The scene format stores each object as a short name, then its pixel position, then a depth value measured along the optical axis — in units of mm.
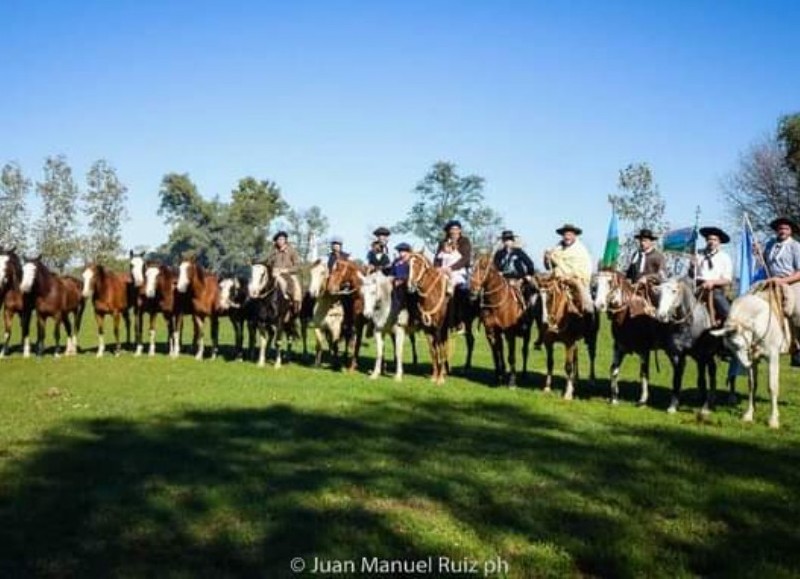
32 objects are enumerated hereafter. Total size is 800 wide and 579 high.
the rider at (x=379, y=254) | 17906
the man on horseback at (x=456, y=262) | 17406
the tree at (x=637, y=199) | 49406
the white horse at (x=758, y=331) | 11844
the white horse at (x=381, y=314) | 16781
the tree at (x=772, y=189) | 44500
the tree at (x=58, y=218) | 60562
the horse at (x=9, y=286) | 19344
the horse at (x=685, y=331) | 12617
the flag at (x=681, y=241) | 16219
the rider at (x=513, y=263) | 17062
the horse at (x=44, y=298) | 19672
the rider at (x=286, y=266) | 19125
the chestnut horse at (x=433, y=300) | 16359
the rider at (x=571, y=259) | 14992
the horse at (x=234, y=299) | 20203
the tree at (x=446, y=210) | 88438
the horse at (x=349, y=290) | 17750
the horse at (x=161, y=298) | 20312
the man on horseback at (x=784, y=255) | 12547
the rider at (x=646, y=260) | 14180
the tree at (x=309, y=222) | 88000
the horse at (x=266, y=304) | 18719
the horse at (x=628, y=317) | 13641
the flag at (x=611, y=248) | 17078
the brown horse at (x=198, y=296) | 20047
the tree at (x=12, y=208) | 58688
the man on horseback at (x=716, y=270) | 13305
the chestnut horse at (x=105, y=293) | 21125
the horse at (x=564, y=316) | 14656
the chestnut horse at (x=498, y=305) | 16266
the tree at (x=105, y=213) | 64081
